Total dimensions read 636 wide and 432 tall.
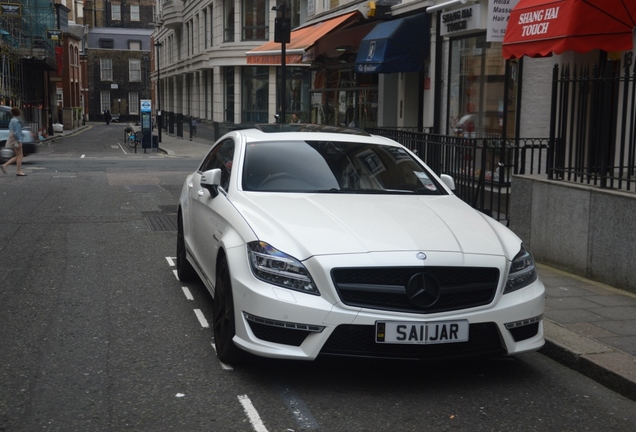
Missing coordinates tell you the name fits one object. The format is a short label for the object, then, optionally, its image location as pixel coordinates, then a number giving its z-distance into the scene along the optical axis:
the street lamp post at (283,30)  17.53
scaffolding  39.72
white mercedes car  4.77
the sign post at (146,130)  37.17
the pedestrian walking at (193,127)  47.39
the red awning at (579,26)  9.63
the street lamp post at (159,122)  43.50
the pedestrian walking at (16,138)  20.68
